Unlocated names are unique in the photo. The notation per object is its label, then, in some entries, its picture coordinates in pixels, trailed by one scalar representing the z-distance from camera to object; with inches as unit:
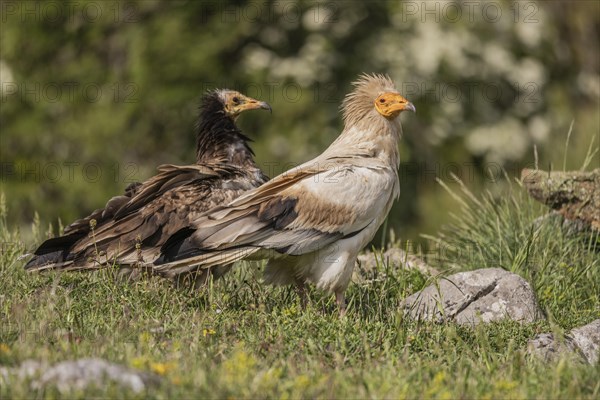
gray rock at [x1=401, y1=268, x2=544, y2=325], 552.4
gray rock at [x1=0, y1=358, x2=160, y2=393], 341.4
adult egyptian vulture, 549.6
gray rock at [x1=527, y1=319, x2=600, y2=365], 456.8
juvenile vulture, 589.6
